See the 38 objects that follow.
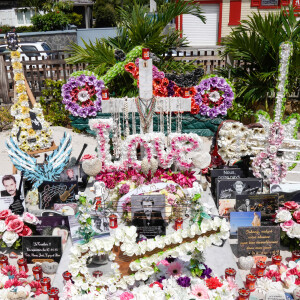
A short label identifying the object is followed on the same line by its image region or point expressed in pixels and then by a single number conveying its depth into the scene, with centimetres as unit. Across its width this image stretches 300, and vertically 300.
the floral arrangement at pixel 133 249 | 380
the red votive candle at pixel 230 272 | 422
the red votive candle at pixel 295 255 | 471
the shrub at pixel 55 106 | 1043
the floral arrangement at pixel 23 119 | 678
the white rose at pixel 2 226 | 494
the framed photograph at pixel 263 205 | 530
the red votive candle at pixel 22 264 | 458
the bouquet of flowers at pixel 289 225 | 491
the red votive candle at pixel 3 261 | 466
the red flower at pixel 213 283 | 391
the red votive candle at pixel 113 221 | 533
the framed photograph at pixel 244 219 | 517
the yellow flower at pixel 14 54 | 672
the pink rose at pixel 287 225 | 496
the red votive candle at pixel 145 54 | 643
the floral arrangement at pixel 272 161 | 577
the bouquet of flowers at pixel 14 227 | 491
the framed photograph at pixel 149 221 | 492
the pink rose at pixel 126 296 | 378
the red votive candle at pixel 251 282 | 418
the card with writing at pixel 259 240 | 480
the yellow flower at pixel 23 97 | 682
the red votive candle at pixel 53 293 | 395
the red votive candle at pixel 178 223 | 525
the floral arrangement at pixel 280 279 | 416
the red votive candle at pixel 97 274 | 415
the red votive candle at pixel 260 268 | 440
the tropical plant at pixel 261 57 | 873
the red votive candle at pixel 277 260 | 461
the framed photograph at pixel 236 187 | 571
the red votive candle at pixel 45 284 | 423
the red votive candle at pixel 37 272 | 441
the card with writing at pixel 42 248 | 478
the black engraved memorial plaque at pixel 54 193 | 579
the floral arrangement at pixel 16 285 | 405
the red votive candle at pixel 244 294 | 386
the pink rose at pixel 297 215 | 501
